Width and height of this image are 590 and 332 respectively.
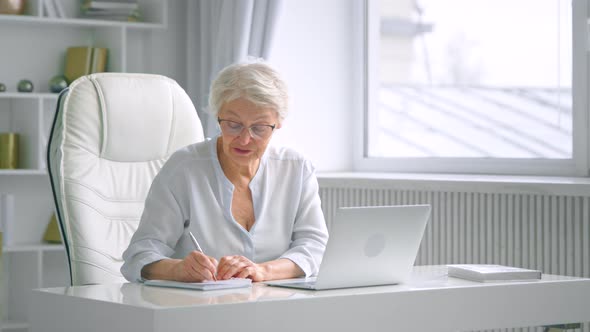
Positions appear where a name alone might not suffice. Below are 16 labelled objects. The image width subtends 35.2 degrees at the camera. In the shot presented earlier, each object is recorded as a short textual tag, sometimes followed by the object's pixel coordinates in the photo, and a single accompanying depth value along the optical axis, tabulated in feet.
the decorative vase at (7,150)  13.10
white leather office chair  7.95
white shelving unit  13.20
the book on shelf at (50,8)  13.34
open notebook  5.94
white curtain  12.61
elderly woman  7.21
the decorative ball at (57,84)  13.33
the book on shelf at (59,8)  13.43
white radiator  9.71
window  11.15
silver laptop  5.93
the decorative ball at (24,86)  13.11
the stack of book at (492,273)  6.63
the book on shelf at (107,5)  13.69
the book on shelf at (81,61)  13.52
